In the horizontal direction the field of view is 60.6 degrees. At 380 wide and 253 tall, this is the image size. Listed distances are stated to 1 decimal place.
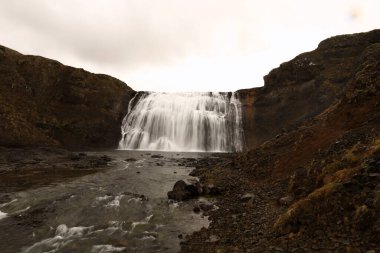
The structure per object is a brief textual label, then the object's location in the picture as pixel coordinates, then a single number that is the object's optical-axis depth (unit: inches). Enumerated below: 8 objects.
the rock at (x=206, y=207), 723.4
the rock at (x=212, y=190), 841.5
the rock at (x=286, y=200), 604.5
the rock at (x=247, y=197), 720.2
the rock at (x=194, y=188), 833.5
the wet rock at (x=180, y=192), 815.1
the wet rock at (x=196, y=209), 719.2
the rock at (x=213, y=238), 519.9
